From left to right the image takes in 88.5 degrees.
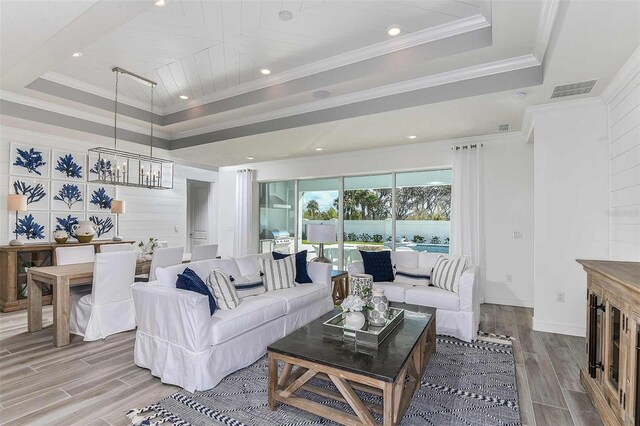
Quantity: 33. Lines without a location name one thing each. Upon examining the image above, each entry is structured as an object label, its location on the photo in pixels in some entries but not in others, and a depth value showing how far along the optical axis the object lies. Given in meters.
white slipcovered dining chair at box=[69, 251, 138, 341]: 3.47
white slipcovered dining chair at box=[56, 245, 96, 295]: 3.98
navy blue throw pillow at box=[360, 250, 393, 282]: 4.34
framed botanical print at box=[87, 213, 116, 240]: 5.81
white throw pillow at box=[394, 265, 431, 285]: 4.18
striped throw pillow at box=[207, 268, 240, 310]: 2.96
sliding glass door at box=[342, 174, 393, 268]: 6.28
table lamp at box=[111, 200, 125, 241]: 5.95
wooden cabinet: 1.72
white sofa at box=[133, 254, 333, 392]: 2.48
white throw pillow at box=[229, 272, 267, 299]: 3.37
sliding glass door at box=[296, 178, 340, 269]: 6.89
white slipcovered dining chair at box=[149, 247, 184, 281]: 3.99
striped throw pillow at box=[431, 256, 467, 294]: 3.82
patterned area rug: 2.12
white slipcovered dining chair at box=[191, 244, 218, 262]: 4.86
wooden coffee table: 1.89
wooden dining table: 3.30
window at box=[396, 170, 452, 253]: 5.71
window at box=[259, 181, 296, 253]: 7.54
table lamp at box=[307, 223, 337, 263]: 5.12
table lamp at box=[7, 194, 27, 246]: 4.68
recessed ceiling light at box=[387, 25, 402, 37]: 3.03
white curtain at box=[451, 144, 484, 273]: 5.14
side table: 4.65
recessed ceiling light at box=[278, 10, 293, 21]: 2.81
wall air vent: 3.26
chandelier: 3.94
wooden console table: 4.52
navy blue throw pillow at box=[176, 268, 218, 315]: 2.74
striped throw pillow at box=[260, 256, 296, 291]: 3.72
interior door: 8.68
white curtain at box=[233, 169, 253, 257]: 7.88
